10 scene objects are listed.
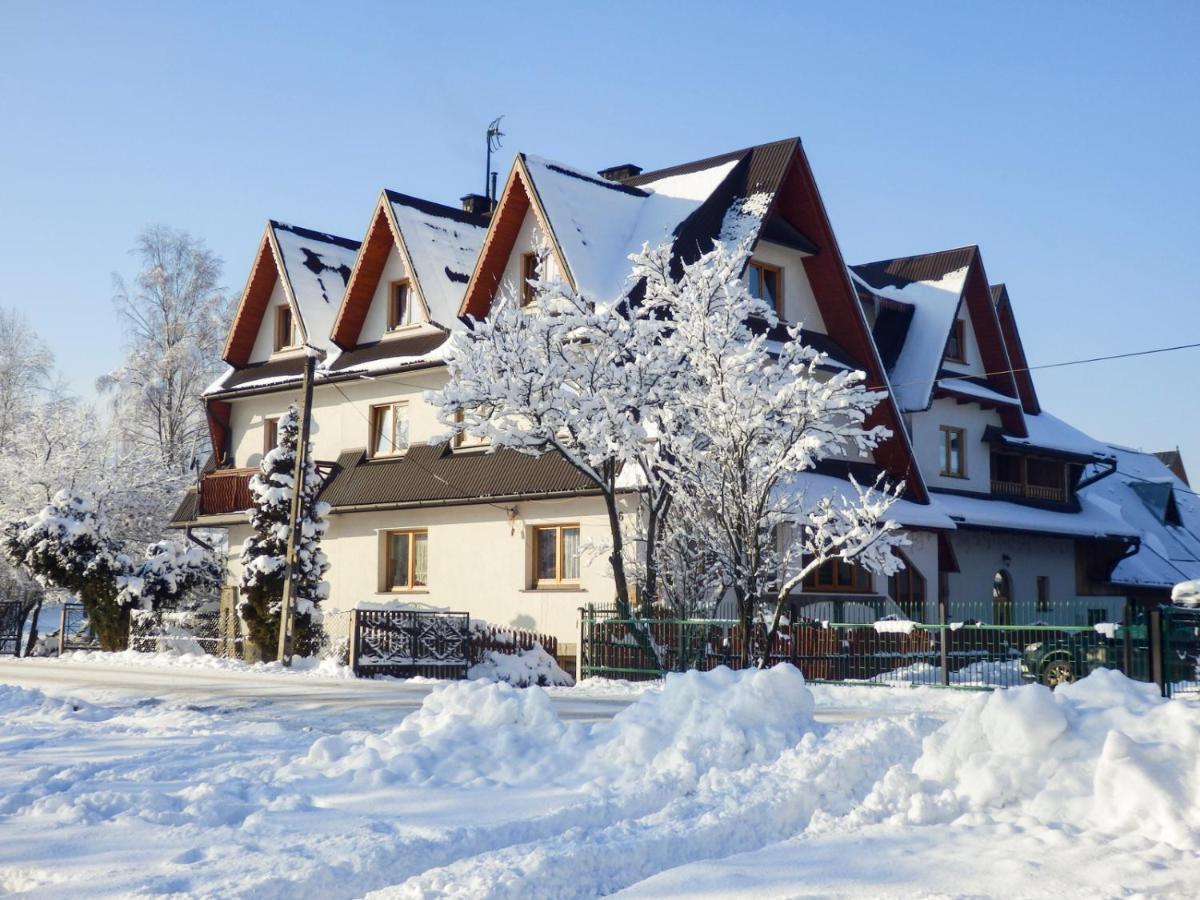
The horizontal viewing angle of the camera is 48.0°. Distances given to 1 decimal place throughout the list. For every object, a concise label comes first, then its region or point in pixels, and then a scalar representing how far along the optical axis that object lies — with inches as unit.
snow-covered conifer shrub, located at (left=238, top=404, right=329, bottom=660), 1049.5
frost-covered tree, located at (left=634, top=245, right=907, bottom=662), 834.2
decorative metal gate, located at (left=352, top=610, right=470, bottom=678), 952.3
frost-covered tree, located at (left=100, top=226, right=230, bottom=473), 1863.9
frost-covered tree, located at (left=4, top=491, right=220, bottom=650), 1189.7
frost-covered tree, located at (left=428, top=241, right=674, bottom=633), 896.3
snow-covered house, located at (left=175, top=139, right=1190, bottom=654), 1095.6
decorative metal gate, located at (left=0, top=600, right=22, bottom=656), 1434.5
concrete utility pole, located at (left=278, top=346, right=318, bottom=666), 1000.3
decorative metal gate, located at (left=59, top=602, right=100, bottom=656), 1295.5
